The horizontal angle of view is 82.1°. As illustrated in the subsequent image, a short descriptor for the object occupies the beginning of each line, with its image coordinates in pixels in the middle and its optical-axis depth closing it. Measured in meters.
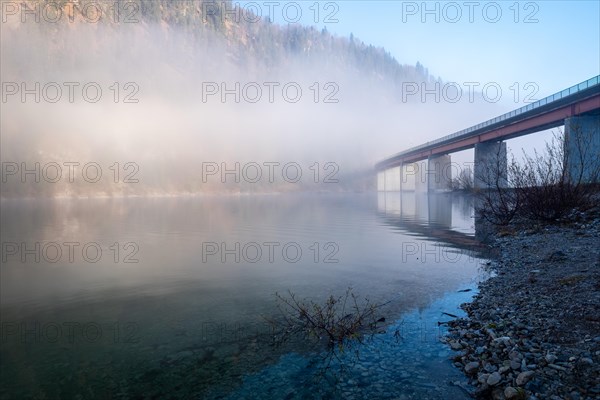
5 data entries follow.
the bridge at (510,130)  42.91
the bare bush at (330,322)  7.17
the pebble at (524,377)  4.73
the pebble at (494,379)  4.91
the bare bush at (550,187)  18.39
